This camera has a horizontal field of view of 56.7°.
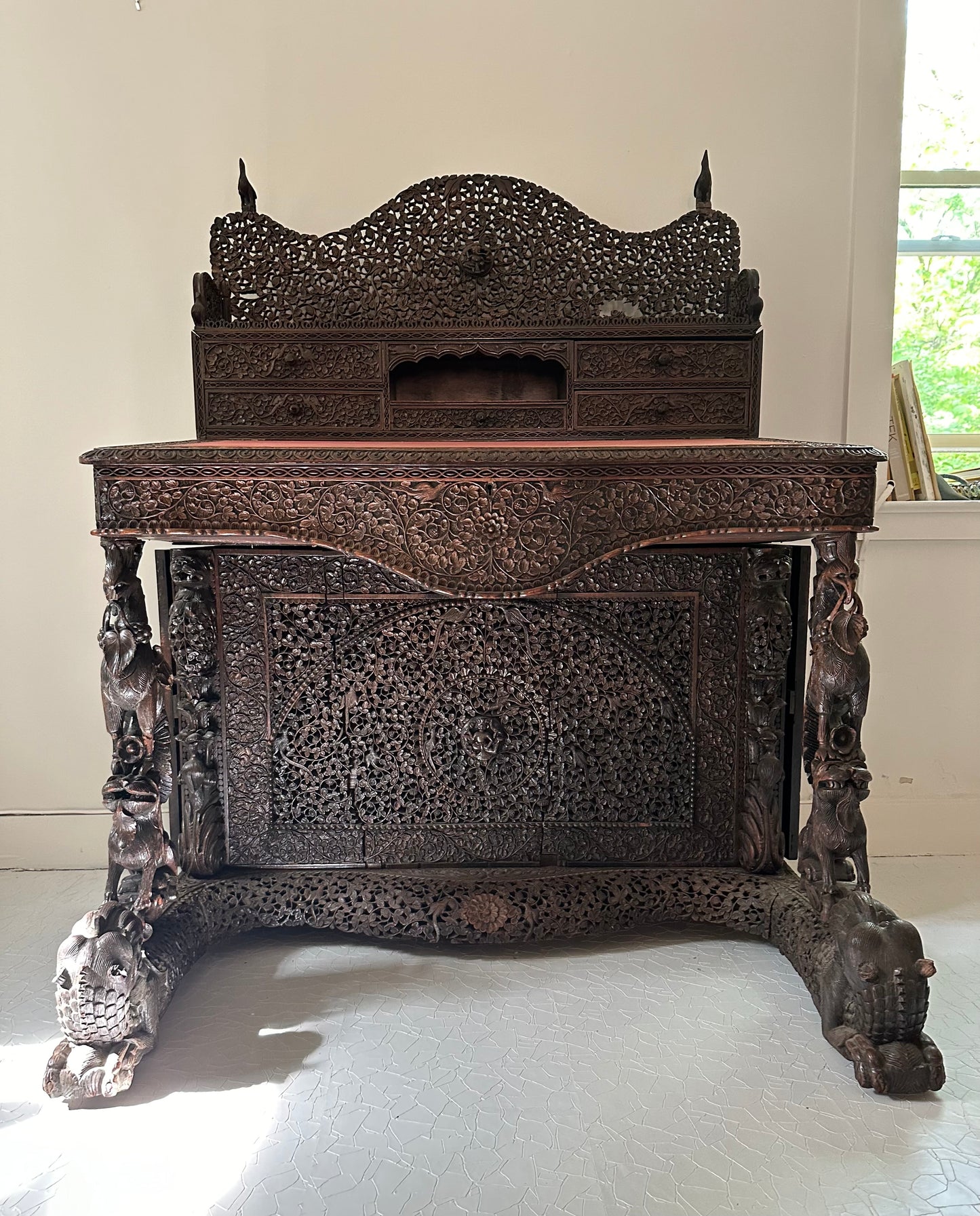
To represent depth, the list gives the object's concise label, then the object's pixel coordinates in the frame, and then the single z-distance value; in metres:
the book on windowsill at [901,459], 2.49
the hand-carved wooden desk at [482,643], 2.07
